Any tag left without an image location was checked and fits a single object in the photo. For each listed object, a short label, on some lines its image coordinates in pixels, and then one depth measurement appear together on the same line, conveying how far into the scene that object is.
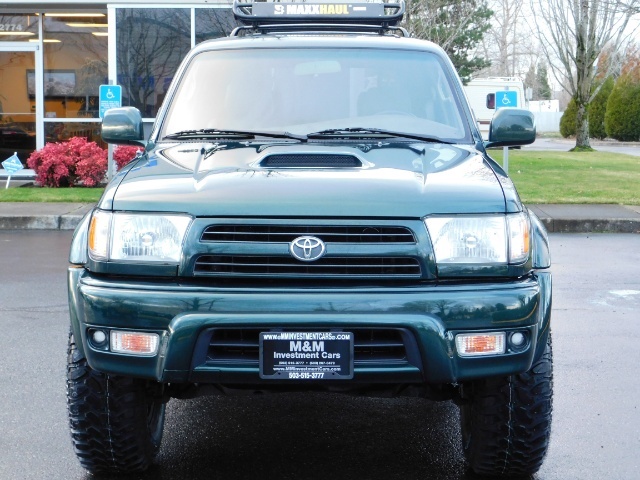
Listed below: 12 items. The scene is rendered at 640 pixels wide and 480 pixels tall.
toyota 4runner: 3.55
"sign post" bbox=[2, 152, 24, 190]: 16.33
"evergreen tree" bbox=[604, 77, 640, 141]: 43.78
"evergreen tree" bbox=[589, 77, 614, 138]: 47.00
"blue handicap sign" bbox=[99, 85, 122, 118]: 14.30
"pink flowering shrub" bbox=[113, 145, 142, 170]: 16.34
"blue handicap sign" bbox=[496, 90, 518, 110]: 15.33
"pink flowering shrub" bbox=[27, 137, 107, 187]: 16.41
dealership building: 18.14
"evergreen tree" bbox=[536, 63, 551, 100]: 78.94
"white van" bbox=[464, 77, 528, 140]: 41.94
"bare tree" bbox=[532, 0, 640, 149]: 32.16
